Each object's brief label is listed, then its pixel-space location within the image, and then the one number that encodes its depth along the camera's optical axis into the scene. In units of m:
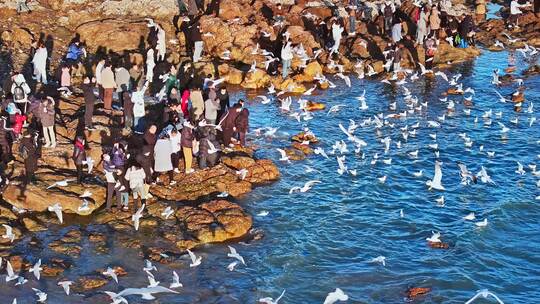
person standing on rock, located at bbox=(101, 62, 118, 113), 27.91
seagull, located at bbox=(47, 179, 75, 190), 23.14
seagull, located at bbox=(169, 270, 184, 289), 18.62
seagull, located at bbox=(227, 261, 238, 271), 19.80
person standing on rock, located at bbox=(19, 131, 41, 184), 23.12
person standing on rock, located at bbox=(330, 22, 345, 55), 40.00
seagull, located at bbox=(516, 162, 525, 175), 26.66
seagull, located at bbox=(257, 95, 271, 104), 33.91
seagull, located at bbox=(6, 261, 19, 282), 18.64
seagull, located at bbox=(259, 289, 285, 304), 17.92
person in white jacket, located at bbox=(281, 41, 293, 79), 36.09
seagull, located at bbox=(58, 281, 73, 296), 18.20
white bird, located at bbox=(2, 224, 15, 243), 20.63
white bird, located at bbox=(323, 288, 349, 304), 18.05
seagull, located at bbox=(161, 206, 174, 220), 22.38
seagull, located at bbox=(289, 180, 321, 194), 24.92
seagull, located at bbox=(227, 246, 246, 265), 20.05
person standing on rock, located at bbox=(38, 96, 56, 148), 24.30
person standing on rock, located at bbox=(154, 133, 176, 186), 23.33
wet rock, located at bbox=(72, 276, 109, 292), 18.58
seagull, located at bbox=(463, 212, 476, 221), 23.16
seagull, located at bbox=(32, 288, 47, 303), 17.89
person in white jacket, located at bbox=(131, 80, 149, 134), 26.59
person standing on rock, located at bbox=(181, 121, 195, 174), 24.45
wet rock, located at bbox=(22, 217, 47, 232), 21.48
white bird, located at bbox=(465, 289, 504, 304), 17.83
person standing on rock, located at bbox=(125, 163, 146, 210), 22.05
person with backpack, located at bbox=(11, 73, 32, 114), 26.73
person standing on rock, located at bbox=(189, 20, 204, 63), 36.81
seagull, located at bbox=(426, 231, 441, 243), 21.55
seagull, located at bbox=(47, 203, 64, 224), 21.72
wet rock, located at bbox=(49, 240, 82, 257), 20.24
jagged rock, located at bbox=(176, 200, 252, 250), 21.28
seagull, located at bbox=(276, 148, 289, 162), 27.36
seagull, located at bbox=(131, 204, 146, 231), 21.45
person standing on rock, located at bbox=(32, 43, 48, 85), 30.58
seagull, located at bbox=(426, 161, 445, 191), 25.12
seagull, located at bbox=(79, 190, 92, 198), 22.88
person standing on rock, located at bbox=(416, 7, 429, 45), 40.55
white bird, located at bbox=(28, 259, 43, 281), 18.84
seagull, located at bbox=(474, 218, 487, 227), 22.84
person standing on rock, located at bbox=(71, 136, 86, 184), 23.22
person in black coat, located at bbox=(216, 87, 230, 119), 27.89
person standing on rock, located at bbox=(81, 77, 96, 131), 25.92
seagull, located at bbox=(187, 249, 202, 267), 19.77
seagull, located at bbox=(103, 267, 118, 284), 18.84
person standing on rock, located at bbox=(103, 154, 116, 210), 22.02
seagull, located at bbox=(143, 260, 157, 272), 19.25
